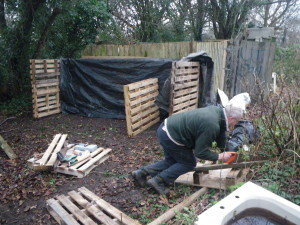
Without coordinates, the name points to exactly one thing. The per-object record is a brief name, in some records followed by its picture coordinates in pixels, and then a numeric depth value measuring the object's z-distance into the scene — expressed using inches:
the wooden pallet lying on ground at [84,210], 117.6
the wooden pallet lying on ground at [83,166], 170.7
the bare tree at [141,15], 530.0
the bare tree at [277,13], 592.0
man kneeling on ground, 116.4
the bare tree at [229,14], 473.7
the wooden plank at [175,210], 112.5
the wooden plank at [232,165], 125.6
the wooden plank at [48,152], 175.5
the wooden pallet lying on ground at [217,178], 125.9
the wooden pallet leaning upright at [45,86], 307.1
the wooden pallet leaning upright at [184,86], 235.5
